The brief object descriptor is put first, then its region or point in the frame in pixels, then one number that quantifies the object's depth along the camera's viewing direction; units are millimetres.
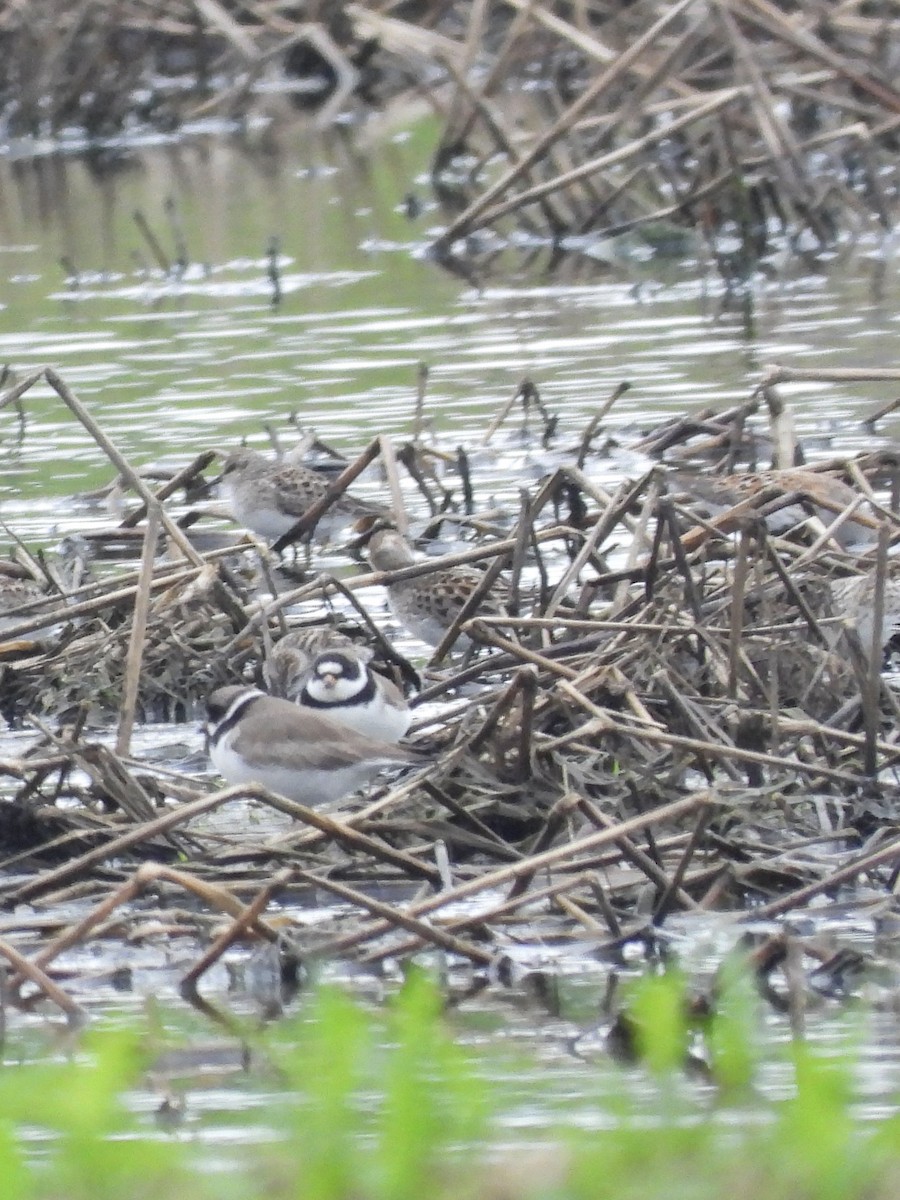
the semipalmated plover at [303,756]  14625
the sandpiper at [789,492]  18016
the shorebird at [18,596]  18406
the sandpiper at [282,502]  22437
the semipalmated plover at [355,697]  15180
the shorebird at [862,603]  15961
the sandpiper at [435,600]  18328
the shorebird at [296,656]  16531
